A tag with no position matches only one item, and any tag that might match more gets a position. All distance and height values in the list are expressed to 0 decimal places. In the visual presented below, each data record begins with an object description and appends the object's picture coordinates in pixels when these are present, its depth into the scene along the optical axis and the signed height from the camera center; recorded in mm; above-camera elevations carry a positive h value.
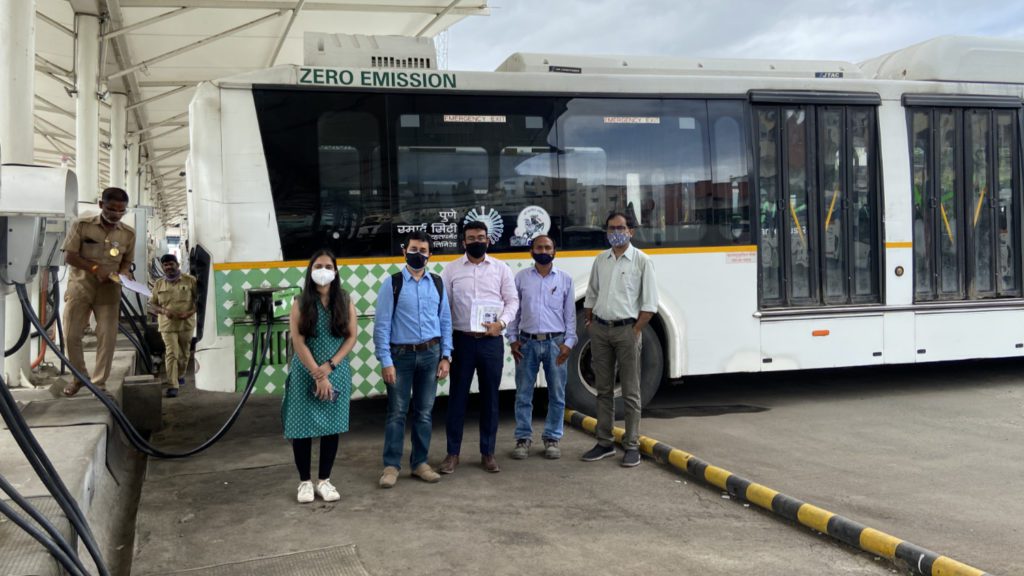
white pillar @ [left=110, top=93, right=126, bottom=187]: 17797 +3827
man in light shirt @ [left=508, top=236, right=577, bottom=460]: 6238 -295
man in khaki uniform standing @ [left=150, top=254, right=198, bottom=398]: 9719 -92
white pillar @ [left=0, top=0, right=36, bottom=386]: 6012 +1774
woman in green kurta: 5121 -354
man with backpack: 5484 -283
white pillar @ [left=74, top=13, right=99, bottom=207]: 13406 +3359
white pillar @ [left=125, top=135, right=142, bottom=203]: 22750 +3939
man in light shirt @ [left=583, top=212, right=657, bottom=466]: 6160 -84
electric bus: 6676 +995
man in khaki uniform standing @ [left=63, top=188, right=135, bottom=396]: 6781 +295
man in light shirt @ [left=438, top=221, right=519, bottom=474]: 5824 -154
